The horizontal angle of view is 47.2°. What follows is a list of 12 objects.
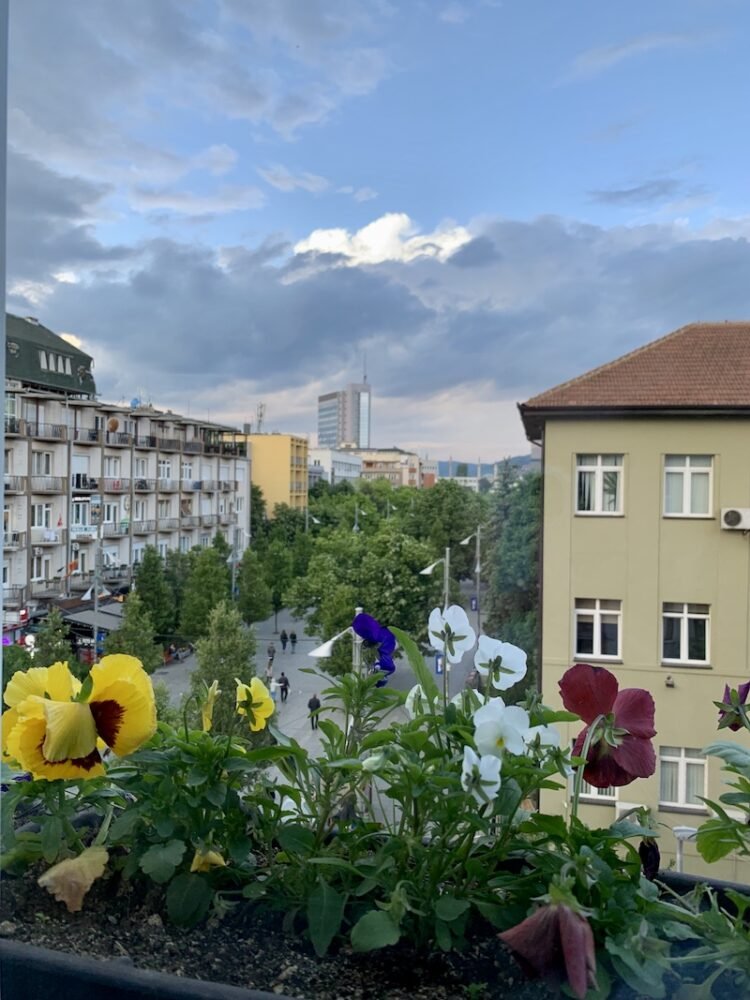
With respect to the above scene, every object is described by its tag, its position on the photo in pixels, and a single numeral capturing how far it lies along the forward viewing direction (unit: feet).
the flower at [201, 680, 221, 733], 3.03
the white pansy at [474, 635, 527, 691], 2.76
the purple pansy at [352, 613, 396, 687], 3.16
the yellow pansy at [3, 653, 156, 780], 2.53
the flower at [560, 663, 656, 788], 2.58
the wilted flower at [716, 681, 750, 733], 2.63
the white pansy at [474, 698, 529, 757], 2.24
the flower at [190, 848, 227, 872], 2.58
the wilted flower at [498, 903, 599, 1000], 1.82
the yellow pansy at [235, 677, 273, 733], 3.01
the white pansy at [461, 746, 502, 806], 2.12
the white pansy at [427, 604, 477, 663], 2.87
